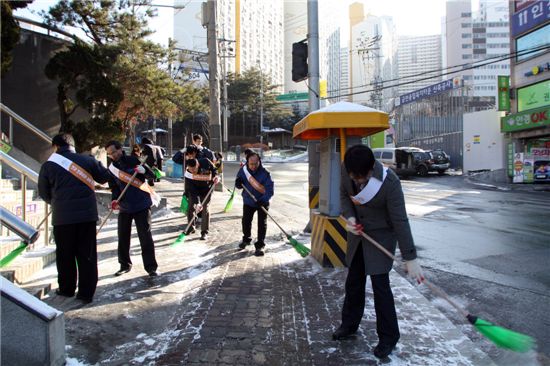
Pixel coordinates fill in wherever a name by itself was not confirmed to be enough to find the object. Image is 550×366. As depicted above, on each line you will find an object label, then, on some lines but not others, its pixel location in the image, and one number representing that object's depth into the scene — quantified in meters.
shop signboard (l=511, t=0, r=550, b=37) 21.81
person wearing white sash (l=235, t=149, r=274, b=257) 7.06
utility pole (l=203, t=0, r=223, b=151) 15.48
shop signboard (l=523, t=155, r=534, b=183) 22.89
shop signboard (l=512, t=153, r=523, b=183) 23.17
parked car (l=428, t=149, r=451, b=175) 28.16
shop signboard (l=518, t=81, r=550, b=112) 21.83
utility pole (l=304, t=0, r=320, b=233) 8.50
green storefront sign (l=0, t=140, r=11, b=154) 7.26
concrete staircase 4.84
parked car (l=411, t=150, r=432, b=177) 28.06
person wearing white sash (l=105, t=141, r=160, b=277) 5.62
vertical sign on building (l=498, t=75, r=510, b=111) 24.20
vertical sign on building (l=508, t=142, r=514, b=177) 23.66
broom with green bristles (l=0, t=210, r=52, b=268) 4.31
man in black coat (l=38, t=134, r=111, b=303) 4.55
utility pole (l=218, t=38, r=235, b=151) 35.82
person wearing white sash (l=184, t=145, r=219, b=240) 8.35
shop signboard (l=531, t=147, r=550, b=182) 22.45
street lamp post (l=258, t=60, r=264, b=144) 52.49
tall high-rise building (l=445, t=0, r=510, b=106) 101.94
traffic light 8.77
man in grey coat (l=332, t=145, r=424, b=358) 3.47
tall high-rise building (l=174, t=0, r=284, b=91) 79.81
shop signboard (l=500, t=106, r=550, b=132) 21.19
